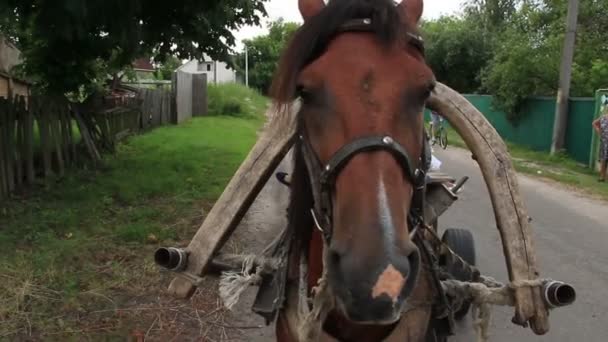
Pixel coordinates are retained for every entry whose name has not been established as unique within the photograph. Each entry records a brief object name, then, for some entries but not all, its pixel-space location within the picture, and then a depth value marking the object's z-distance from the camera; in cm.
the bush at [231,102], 2859
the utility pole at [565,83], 1523
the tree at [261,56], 4665
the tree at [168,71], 3631
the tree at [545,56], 1758
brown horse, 172
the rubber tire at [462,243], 507
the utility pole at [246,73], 4221
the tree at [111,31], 602
